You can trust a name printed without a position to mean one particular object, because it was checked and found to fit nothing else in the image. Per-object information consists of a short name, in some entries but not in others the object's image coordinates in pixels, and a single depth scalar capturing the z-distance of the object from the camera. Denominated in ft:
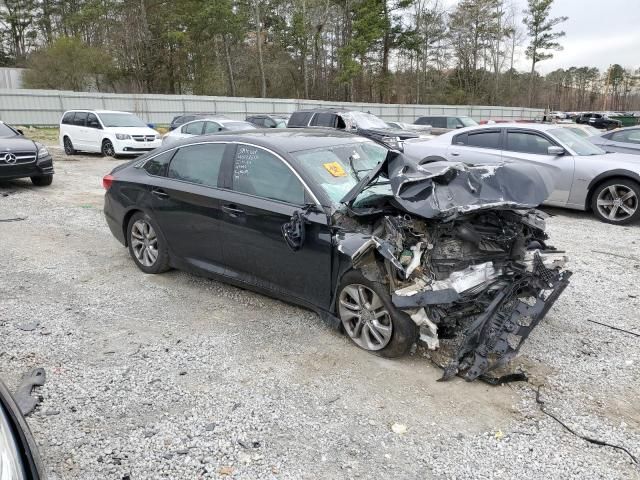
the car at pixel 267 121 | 64.49
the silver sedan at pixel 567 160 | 25.50
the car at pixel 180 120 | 64.64
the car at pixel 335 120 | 49.75
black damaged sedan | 11.27
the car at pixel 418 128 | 71.12
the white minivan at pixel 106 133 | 53.47
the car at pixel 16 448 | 5.44
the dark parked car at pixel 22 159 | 31.81
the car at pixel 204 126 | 50.83
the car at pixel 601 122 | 108.37
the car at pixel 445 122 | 79.61
